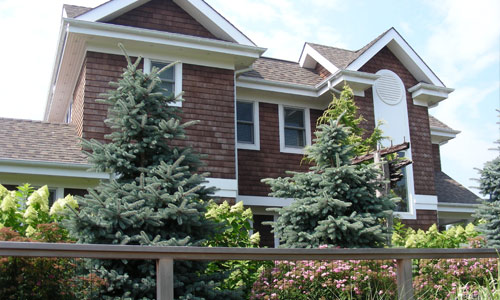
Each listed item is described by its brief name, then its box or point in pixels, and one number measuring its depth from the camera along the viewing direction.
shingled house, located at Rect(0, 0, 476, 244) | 12.59
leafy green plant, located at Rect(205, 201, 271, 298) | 8.53
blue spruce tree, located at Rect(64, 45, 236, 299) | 6.80
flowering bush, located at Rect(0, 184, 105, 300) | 5.00
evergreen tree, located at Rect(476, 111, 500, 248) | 13.34
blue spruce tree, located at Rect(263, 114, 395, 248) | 9.73
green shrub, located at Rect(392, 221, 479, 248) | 12.81
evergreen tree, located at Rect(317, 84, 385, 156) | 14.48
